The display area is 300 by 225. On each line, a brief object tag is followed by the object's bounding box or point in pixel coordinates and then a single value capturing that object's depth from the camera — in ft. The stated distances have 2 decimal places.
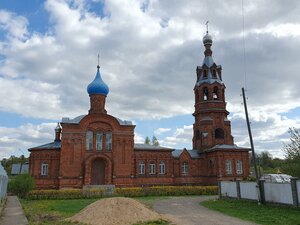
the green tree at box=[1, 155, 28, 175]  221.91
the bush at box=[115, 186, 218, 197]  72.08
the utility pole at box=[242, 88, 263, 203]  49.28
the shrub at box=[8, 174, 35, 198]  67.13
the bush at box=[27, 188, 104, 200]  66.53
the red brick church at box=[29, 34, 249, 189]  80.34
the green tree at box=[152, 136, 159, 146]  174.60
